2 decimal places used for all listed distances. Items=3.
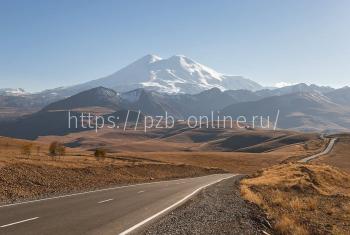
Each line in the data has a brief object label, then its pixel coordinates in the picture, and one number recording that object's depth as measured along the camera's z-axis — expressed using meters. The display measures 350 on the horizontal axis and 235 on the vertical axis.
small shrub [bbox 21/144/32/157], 62.80
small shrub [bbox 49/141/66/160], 68.94
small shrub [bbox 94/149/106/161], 76.19
